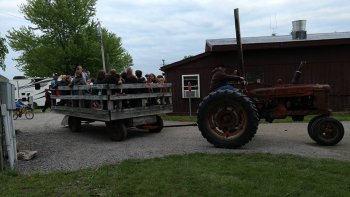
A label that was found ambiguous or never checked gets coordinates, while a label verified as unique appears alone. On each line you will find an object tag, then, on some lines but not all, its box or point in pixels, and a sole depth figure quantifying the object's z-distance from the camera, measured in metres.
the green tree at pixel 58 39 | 44.16
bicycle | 22.33
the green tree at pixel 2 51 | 12.38
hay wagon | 11.12
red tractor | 9.48
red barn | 20.47
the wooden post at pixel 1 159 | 7.48
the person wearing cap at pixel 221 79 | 10.18
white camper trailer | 36.97
